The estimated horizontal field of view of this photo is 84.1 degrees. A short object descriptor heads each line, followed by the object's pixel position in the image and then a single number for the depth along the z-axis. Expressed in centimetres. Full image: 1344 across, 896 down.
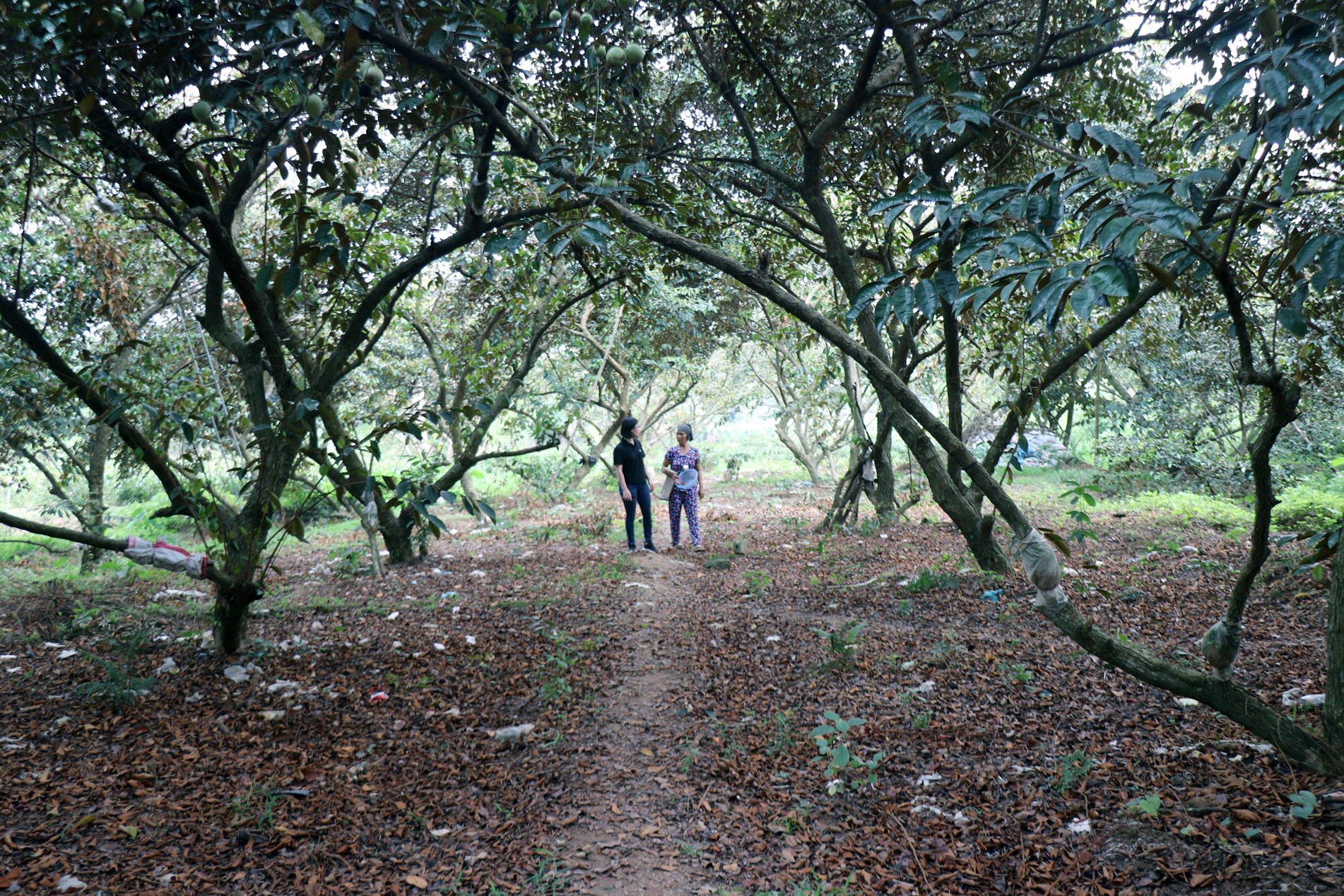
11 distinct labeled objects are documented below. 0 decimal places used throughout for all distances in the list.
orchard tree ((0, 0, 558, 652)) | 304
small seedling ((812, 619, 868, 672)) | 426
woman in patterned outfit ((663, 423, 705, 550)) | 885
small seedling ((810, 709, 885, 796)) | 297
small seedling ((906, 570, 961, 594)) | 571
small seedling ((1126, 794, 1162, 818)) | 245
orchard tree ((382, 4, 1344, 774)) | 184
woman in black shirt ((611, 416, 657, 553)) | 879
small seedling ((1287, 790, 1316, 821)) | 221
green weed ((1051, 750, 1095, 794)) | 277
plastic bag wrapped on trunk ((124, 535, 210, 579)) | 377
